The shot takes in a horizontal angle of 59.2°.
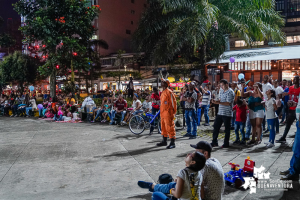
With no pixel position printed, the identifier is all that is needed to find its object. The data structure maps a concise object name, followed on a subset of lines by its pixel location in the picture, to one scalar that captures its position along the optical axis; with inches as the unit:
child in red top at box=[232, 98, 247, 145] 299.1
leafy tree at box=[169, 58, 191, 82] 856.3
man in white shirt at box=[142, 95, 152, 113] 448.8
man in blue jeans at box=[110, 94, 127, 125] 482.4
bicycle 386.0
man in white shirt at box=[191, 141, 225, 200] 122.9
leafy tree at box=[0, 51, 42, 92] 1103.0
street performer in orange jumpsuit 295.9
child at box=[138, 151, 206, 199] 107.5
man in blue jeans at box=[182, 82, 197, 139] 352.5
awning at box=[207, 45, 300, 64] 681.0
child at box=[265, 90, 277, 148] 283.3
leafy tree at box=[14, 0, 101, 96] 696.4
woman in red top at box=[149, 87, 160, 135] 397.1
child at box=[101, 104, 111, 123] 515.5
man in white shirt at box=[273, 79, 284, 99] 419.5
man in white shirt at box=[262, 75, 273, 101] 366.9
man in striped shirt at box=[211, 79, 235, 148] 280.5
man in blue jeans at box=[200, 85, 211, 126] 440.1
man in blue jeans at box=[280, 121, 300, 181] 177.0
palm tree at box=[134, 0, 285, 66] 504.7
